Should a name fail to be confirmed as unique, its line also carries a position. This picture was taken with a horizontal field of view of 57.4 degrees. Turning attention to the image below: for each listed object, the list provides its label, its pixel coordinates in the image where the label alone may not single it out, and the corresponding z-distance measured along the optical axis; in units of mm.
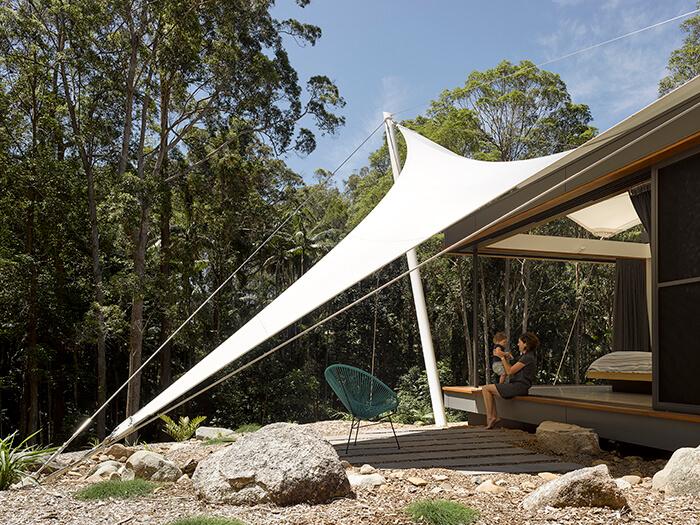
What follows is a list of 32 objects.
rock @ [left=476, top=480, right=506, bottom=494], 3350
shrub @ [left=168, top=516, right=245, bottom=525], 2551
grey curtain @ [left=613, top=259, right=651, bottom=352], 8383
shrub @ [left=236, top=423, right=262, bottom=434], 6737
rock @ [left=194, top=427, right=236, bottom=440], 6434
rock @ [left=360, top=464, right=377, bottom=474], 3863
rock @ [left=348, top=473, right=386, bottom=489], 3525
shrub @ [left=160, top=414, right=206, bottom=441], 7215
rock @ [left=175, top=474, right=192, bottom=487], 3589
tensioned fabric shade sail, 3744
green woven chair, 4645
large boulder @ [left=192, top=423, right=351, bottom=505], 3078
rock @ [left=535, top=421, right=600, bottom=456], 4453
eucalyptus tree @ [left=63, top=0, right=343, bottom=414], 11625
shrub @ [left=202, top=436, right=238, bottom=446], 5621
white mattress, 6042
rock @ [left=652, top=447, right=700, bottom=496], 3010
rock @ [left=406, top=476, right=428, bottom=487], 3535
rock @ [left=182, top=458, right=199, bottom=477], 3949
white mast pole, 6816
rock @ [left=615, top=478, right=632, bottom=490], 3375
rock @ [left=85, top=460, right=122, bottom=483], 3841
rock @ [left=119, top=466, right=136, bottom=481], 3654
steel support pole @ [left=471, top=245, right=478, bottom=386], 6828
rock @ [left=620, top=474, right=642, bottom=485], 3551
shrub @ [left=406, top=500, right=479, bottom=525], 2688
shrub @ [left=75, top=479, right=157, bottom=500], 3195
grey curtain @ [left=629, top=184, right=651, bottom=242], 5336
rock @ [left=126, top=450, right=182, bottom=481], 3688
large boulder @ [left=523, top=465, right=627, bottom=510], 2818
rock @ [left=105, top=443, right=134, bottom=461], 4762
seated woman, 5629
